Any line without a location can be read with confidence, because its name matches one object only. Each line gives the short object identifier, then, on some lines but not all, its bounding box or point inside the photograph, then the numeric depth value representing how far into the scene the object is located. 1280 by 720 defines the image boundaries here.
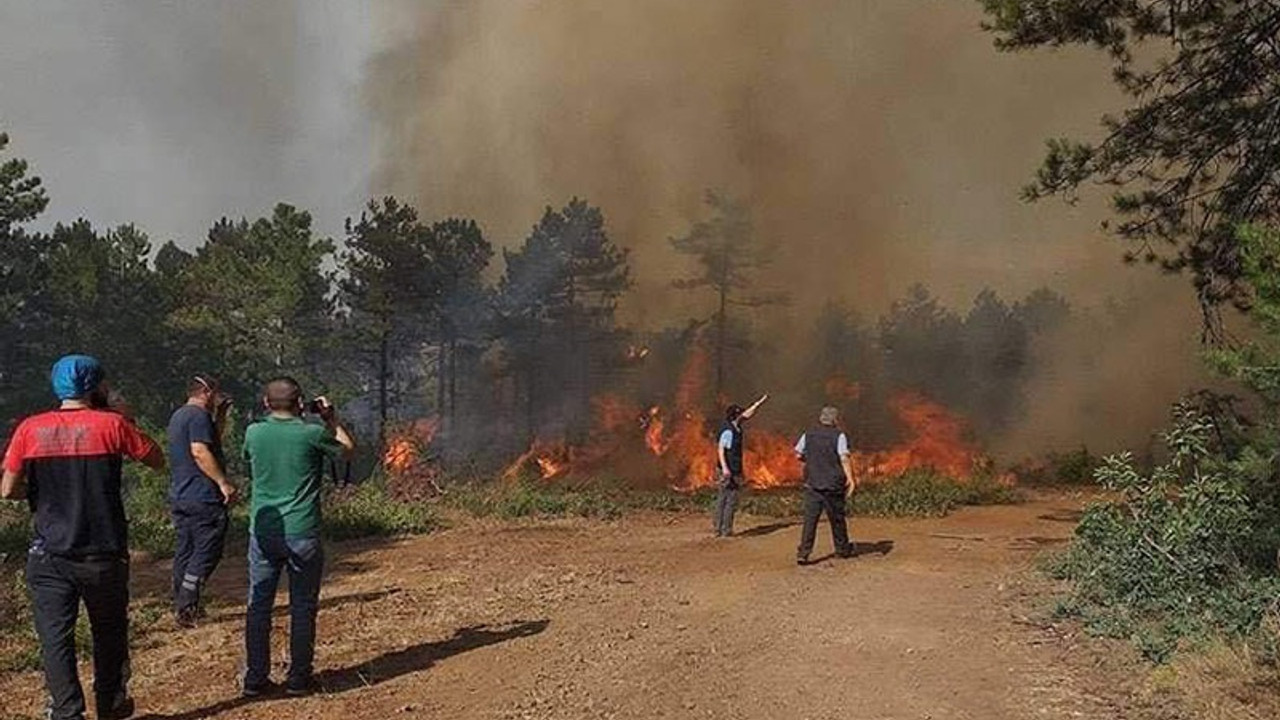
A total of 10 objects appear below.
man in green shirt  6.66
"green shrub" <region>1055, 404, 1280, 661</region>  7.77
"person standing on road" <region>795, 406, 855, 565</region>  12.28
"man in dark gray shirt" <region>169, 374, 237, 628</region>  8.44
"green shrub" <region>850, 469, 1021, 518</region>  19.05
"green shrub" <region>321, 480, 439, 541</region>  15.75
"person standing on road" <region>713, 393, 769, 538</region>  14.35
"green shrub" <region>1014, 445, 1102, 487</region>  26.12
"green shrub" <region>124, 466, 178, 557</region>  14.52
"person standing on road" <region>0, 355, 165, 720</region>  5.71
